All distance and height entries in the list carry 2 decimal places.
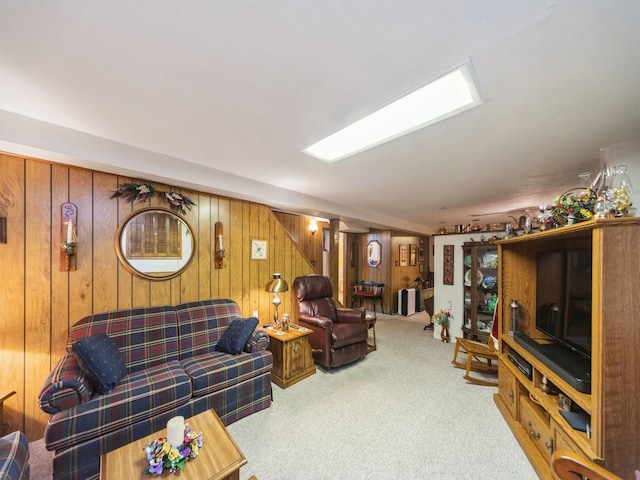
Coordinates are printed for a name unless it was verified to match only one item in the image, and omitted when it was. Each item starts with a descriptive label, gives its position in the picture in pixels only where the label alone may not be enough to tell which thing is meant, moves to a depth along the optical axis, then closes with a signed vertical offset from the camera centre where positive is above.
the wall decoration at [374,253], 6.86 -0.35
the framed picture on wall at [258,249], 3.51 -0.13
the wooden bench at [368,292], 6.50 -1.34
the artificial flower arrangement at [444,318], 4.46 -1.37
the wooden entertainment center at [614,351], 1.27 -0.56
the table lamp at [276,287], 3.26 -0.61
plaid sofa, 1.61 -1.13
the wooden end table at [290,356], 2.88 -1.37
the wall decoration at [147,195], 2.47 +0.46
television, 1.68 -0.43
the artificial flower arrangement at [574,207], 1.51 +0.21
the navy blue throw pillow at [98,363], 1.80 -0.91
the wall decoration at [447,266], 4.50 -0.46
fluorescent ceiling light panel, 1.39 +0.83
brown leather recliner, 3.25 -1.17
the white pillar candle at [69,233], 2.17 +0.06
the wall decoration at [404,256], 6.91 -0.43
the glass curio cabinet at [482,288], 3.87 -0.74
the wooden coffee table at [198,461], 1.26 -1.17
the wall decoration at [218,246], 3.12 -0.08
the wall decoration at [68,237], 2.16 +0.02
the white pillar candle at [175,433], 1.36 -1.04
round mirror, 2.50 -0.04
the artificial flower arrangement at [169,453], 1.26 -1.11
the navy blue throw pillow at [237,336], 2.55 -0.99
